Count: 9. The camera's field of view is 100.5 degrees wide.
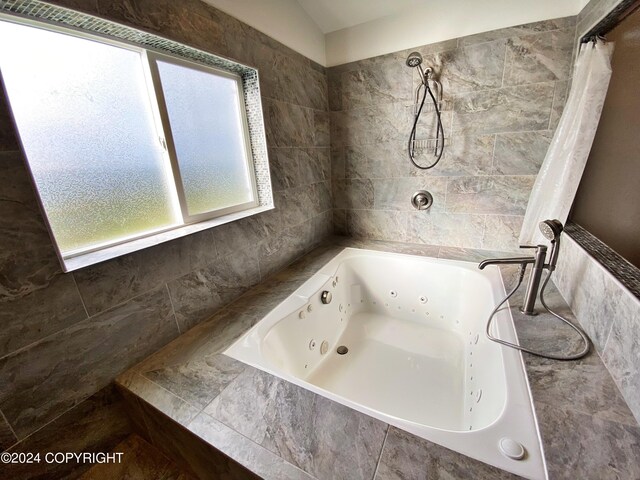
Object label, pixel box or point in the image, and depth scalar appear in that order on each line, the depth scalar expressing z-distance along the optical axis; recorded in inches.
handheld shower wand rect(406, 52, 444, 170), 71.2
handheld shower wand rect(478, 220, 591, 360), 44.9
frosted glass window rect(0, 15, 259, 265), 36.1
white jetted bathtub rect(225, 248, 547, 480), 32.3
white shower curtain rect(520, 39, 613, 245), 52.6
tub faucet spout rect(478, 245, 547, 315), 49.1
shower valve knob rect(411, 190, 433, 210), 84.8
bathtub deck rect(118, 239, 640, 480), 27.6
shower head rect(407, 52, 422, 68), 69.8
